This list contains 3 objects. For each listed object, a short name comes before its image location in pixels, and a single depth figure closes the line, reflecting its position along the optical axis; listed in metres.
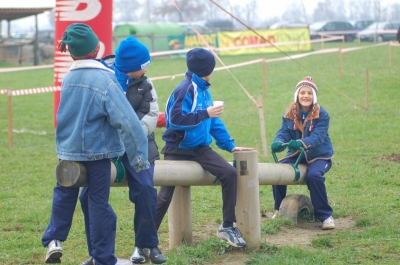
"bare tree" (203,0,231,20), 93.24
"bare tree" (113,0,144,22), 141.88
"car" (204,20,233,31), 62.91
